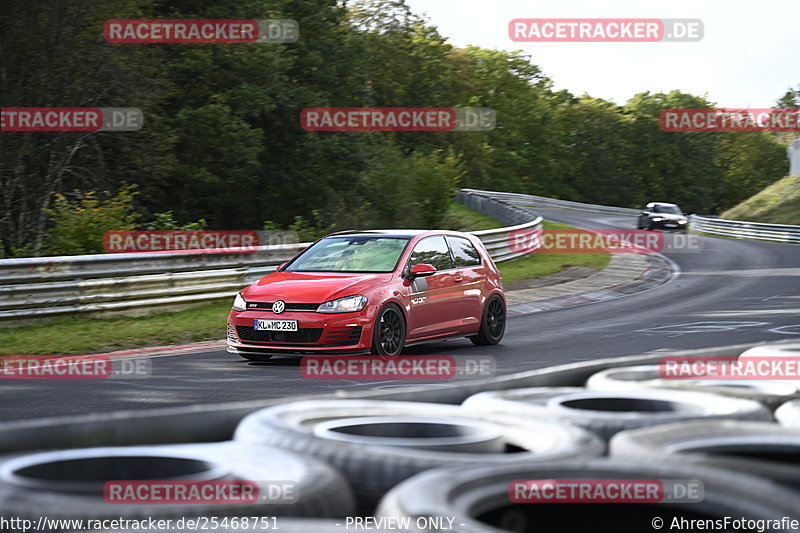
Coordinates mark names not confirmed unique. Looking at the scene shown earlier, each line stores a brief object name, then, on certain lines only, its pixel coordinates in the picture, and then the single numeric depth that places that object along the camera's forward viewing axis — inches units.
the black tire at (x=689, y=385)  380.8
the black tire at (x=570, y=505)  224.5
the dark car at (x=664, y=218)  3993.6
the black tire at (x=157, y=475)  214.8
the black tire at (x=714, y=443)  282.5
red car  937.5
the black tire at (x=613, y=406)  328.5
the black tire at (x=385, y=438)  267.1
